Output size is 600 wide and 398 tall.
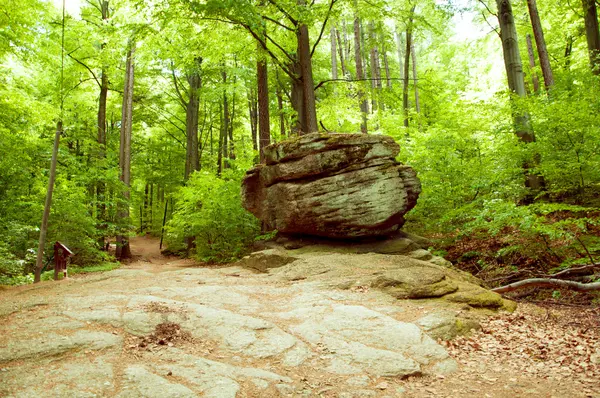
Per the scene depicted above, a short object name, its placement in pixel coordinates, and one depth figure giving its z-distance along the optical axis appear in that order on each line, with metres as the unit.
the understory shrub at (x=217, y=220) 13.09
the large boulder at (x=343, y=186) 9.62
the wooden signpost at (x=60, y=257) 9.37
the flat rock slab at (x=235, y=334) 3.38
